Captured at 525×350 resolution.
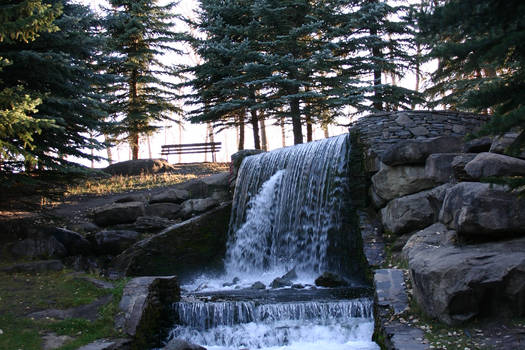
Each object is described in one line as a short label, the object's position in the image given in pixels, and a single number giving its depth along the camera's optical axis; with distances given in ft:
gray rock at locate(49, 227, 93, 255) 36.42
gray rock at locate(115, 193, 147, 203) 46.37
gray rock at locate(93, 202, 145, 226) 41.93
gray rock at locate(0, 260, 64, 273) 28.63
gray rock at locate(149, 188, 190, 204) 46.50
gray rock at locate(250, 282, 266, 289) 28.45
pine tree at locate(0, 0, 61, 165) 21.43
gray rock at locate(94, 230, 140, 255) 37.37
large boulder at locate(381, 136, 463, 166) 28.60
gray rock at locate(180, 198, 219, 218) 43.71
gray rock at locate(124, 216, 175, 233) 40.24
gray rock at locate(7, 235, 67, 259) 32.83
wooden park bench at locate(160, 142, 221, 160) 77.82
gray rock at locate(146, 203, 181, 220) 44.62
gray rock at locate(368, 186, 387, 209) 30.73
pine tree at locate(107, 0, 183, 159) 69.41
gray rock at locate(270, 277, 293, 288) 28.20
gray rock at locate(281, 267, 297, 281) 29.89
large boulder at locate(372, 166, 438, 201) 28.50
